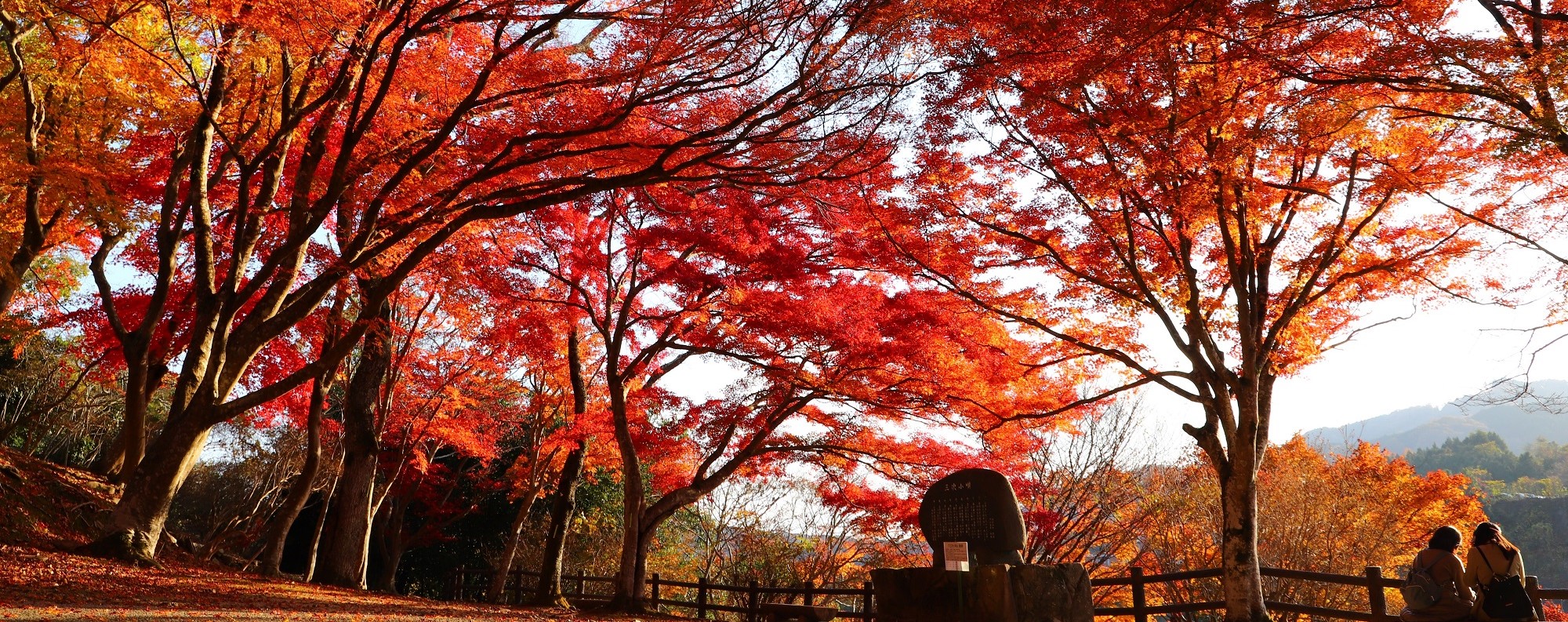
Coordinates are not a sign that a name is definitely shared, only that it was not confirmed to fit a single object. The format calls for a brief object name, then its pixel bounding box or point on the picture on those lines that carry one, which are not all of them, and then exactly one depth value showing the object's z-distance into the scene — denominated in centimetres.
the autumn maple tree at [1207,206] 798
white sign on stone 735
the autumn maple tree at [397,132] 798
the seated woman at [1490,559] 546
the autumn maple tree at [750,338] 1090
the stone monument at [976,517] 812
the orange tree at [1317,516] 1639
